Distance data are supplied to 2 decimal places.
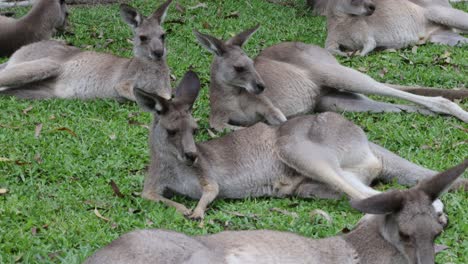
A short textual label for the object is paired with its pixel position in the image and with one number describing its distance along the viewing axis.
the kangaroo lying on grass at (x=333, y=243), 8.04
